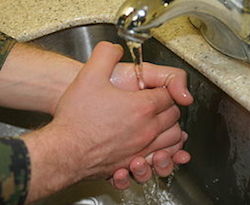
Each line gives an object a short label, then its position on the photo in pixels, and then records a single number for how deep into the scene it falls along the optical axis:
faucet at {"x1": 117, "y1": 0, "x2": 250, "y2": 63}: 0.69
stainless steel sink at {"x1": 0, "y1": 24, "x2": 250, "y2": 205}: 0.82
